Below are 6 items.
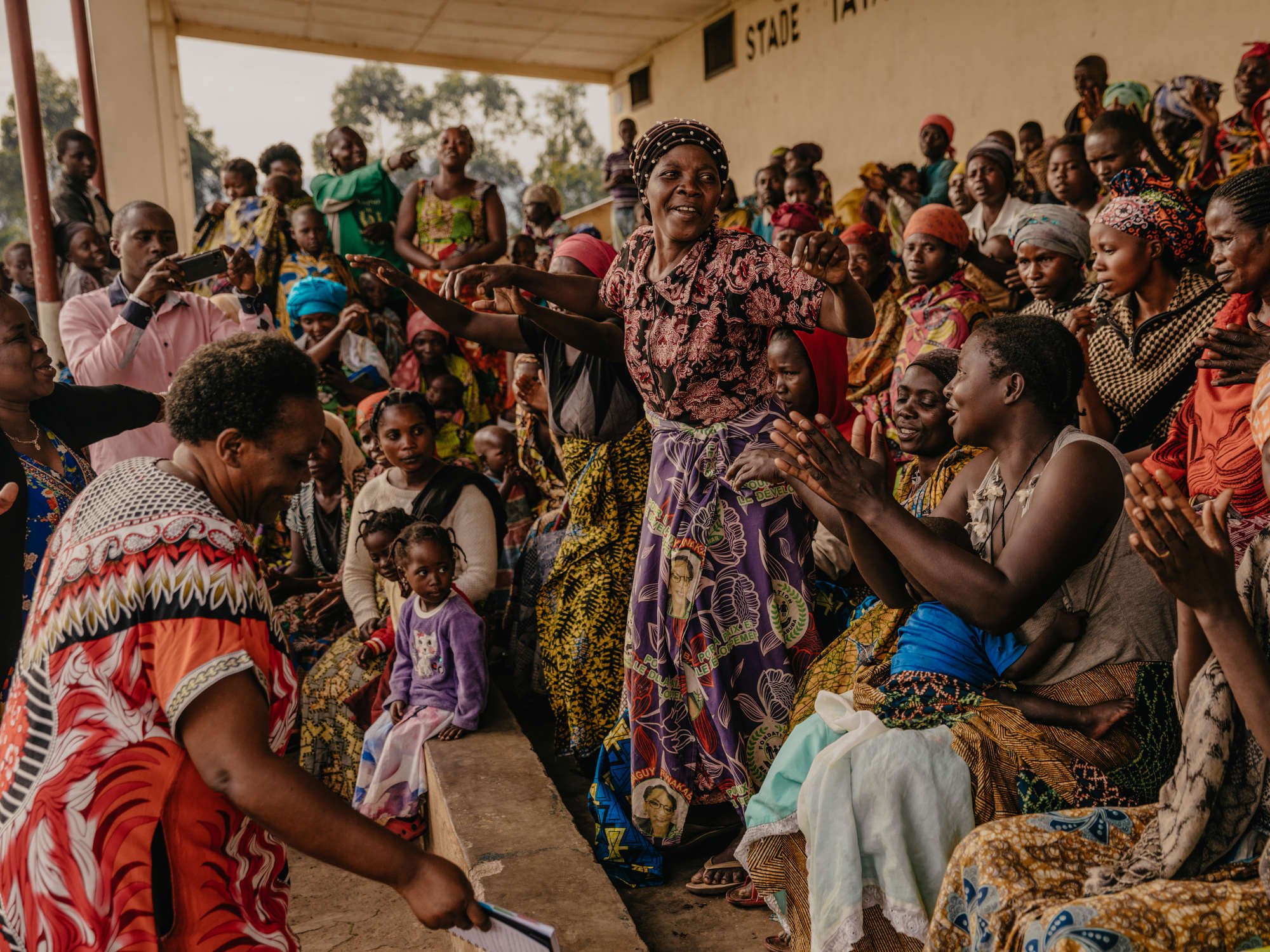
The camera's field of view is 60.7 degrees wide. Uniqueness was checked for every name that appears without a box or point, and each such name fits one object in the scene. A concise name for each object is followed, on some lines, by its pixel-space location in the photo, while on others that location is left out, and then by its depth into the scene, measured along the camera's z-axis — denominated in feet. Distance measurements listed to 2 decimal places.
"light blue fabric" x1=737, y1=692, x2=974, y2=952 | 7.40
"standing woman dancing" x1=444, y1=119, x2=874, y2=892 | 10.19
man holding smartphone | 13.78
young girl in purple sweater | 13.12
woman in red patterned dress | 5.54
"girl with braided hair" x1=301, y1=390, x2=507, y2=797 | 14.64
